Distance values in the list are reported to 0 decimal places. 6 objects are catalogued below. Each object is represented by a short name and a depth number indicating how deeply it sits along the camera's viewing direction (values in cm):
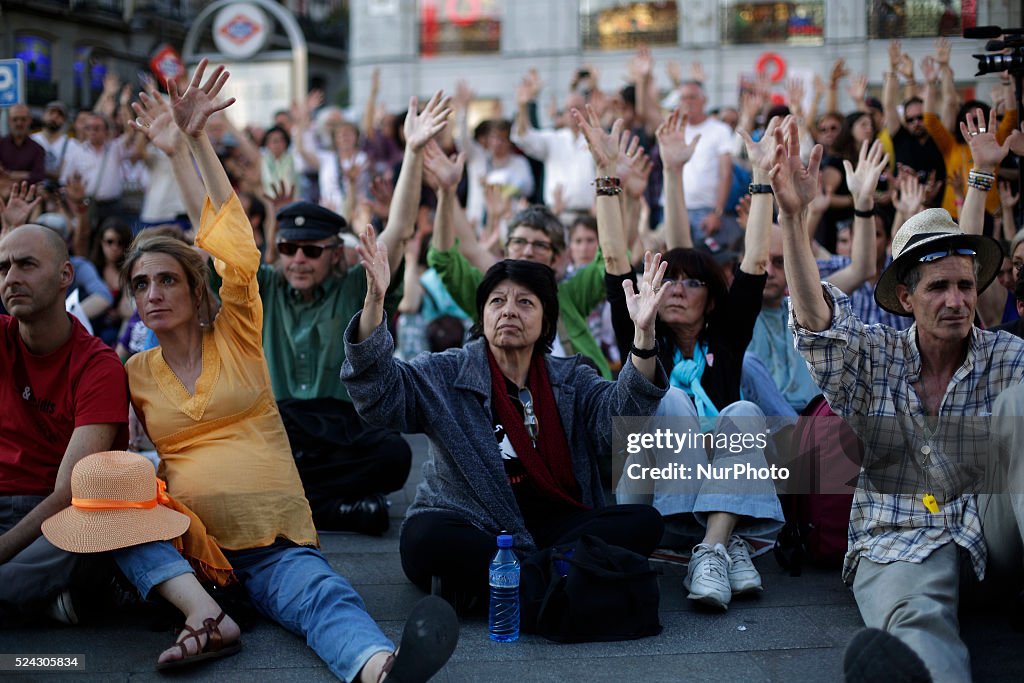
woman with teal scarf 441
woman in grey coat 393
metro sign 1833
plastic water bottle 380
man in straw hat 362
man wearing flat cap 520
